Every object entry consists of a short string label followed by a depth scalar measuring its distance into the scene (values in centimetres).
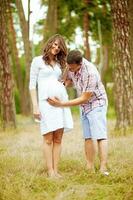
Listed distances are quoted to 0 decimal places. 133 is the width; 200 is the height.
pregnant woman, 816
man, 802
